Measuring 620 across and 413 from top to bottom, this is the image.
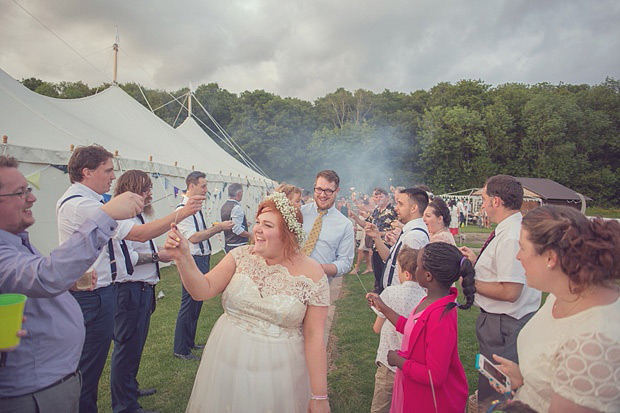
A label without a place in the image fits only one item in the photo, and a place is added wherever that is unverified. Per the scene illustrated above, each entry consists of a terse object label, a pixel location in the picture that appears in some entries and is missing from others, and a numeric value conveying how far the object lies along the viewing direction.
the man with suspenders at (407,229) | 3.88
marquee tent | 6.03
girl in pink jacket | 2.38
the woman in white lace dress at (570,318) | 1.42
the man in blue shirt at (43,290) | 1.67
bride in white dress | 2.28
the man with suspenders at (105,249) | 2.81
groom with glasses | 4.12
